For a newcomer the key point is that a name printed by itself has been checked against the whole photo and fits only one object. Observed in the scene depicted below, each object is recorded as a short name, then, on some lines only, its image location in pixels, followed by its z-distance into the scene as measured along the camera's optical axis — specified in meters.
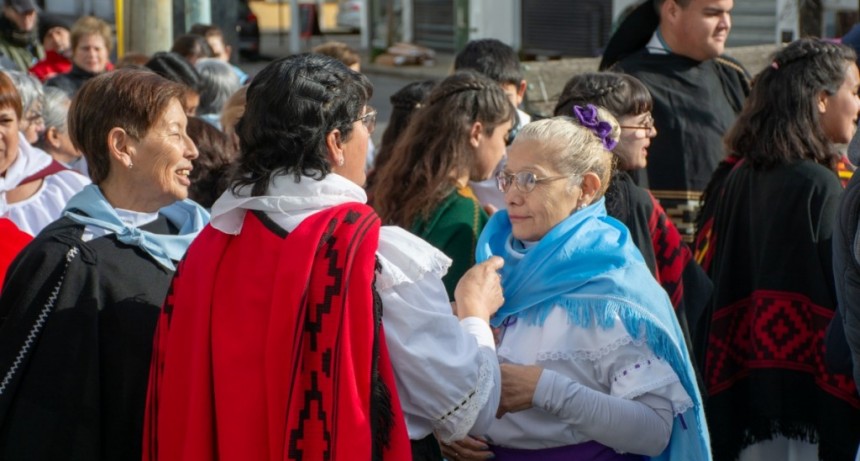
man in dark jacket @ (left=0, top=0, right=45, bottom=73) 10.06
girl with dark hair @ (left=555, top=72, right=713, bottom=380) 3.88
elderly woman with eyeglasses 3.04
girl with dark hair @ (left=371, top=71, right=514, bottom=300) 4.25
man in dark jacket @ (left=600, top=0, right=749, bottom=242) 5.56
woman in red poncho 2.60
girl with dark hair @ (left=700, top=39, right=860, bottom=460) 4.41
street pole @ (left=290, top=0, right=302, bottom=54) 25.67
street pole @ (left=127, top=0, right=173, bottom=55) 9.23
